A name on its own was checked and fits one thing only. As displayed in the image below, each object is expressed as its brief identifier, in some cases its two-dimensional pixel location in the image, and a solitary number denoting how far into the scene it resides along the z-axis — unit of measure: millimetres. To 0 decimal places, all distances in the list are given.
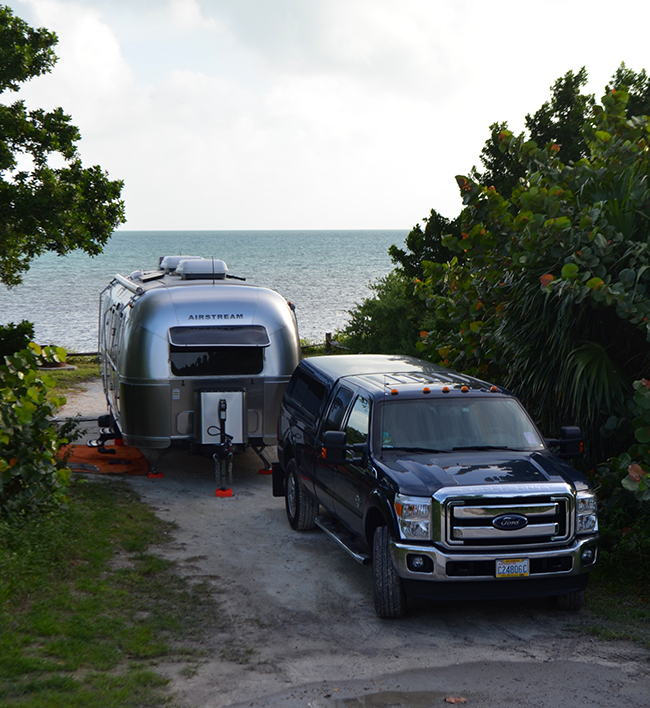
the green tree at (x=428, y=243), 17162
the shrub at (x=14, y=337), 14531
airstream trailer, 11898
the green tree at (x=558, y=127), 15805
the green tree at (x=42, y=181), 17203
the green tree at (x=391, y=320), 19188
